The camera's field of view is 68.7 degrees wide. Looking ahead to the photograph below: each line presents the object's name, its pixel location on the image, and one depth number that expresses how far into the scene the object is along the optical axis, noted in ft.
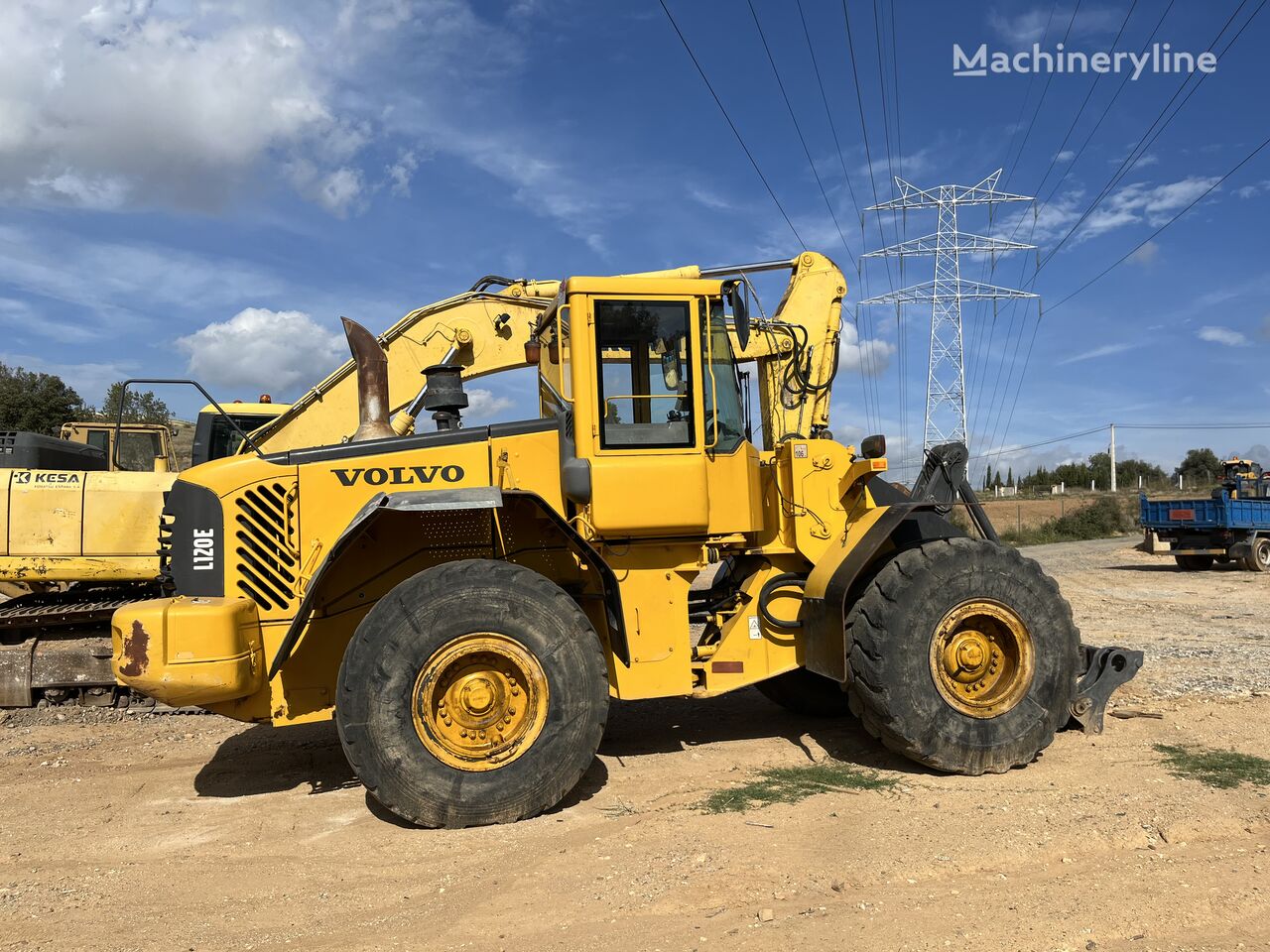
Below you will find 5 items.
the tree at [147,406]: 126.07
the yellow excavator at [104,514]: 27.35
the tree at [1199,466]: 211.00
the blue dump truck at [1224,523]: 72.33
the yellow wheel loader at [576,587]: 16.52
